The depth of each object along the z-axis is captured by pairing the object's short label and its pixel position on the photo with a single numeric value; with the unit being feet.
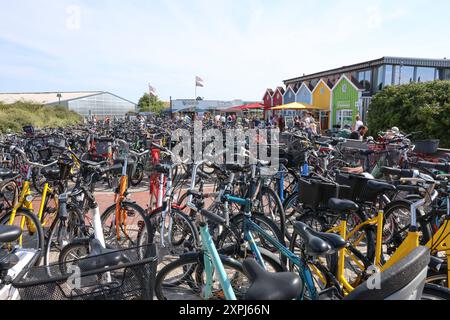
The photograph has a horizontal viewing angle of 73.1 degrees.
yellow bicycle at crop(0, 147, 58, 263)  10.30
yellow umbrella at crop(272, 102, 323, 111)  65.02
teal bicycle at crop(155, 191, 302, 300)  4.17
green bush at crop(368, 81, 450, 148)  30.12
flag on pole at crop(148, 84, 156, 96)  94.05
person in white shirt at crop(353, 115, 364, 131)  37.10
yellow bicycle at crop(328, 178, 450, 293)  7.06
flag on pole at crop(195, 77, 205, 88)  68.69
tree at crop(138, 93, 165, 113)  214.90
